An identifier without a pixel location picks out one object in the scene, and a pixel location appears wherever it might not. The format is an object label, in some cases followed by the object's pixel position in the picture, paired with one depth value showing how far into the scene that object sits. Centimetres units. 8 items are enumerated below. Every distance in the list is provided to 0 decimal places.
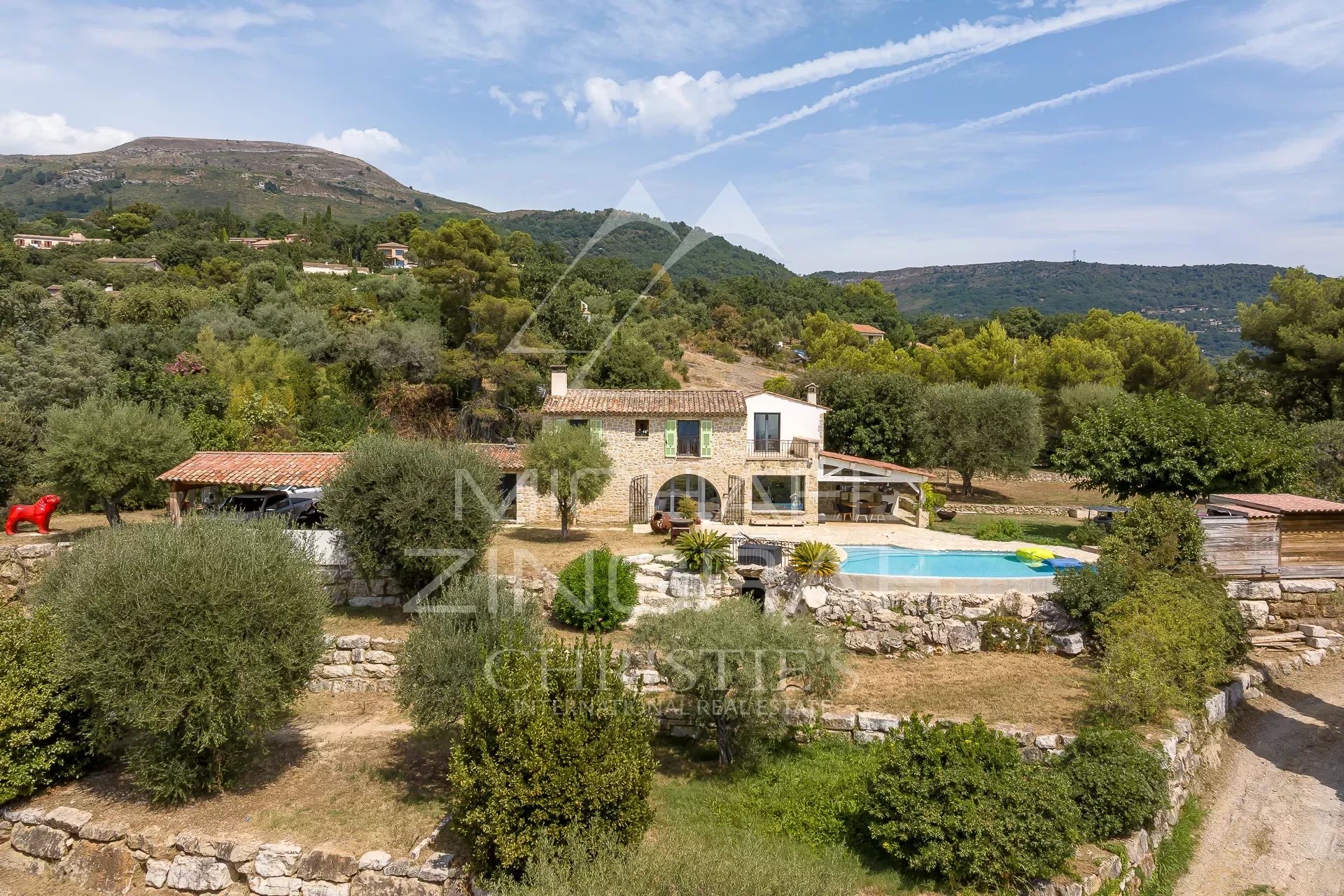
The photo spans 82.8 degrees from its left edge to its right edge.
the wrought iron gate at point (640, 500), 2427
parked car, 2083
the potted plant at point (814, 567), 1709
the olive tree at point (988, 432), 2992
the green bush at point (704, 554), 1802
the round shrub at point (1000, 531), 2212
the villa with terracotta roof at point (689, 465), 2419
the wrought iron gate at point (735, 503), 2436
